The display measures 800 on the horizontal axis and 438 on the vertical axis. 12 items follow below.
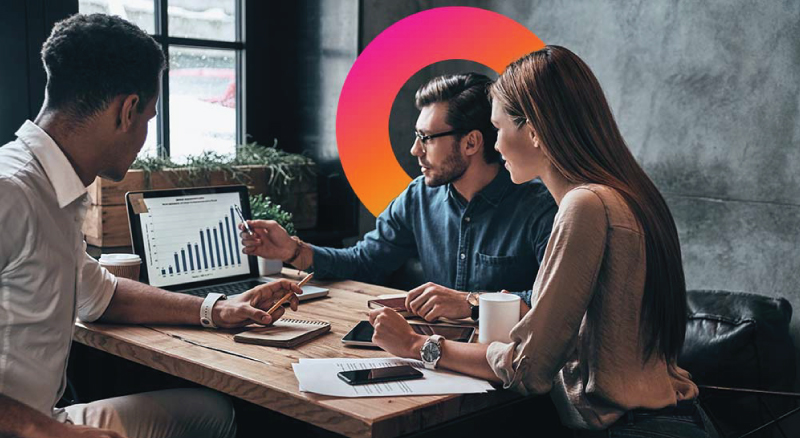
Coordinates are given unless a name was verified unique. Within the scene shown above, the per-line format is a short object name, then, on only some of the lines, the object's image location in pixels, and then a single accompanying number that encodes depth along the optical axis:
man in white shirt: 1.53
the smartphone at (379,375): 1.67
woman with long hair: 1.66
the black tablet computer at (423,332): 1.97
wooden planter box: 2.88
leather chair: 2.31
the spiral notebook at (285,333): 1.95
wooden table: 1.52
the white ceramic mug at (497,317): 1.92
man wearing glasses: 2.61
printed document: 1.61
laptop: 2.50
